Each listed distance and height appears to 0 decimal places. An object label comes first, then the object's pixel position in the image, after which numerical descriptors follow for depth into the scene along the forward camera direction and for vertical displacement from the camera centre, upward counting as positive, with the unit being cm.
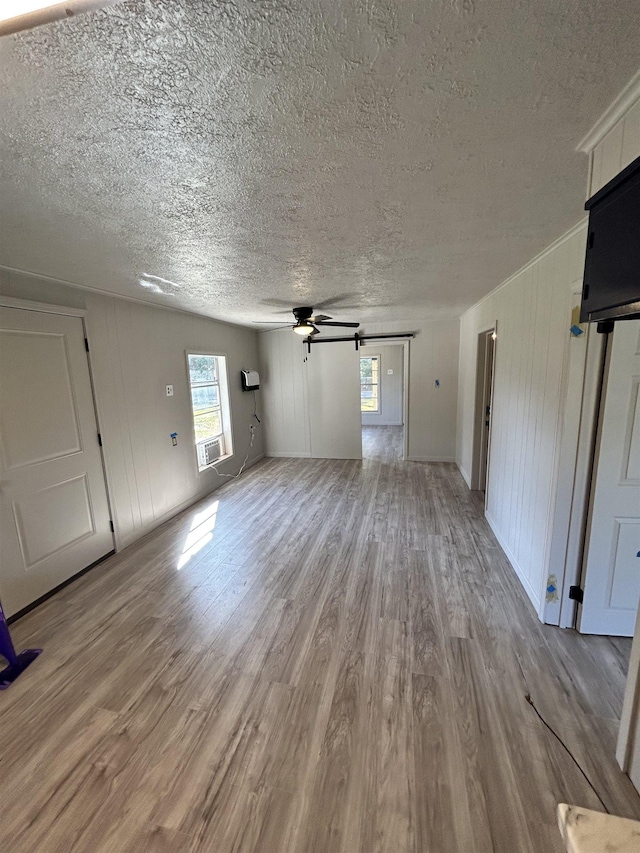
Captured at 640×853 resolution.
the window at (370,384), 926 -31
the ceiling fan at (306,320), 379 +66
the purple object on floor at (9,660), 188 -160
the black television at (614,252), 86 +33
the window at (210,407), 459 -44
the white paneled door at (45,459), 232 -60
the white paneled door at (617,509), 171 -79
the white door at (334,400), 589 -47
